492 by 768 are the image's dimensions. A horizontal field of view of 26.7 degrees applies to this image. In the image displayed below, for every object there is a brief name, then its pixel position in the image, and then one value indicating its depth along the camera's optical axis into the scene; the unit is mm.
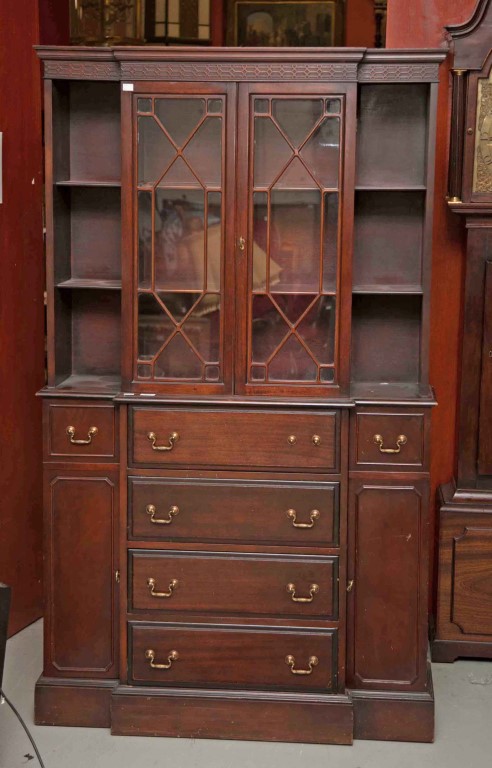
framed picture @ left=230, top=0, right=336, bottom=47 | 6164
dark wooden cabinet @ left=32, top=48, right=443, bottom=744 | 3137
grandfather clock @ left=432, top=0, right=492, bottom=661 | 3477
